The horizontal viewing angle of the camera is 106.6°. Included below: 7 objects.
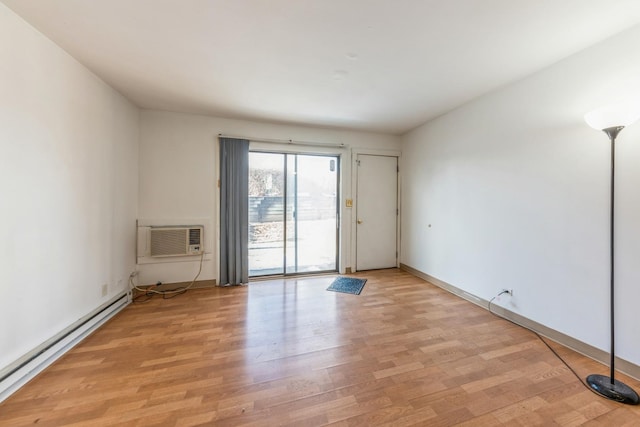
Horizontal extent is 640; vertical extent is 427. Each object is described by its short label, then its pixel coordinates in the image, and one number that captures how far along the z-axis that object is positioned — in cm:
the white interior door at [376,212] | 441
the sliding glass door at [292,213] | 392
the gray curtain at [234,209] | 361
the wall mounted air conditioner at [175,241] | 329
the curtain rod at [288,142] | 364
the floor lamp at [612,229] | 156
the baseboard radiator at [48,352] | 157
